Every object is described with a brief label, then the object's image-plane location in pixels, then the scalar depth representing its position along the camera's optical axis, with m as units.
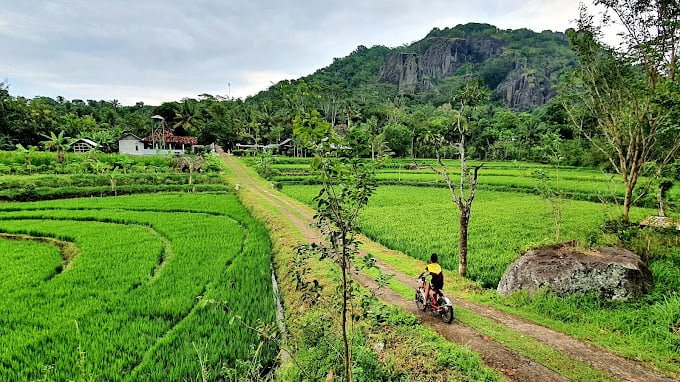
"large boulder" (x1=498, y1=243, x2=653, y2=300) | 6.97
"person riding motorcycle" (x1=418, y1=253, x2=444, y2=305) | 6.34
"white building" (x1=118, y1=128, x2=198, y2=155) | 49.44
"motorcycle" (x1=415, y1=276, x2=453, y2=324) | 6.20
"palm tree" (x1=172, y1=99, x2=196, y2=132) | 59.00
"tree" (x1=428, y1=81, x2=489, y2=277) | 8.30
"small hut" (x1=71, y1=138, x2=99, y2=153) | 48.09
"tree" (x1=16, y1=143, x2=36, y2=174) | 29.25
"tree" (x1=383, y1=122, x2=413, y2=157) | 52.25
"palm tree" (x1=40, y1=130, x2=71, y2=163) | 30.39
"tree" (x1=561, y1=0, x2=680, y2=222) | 9.67
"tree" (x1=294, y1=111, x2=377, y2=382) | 3.06
